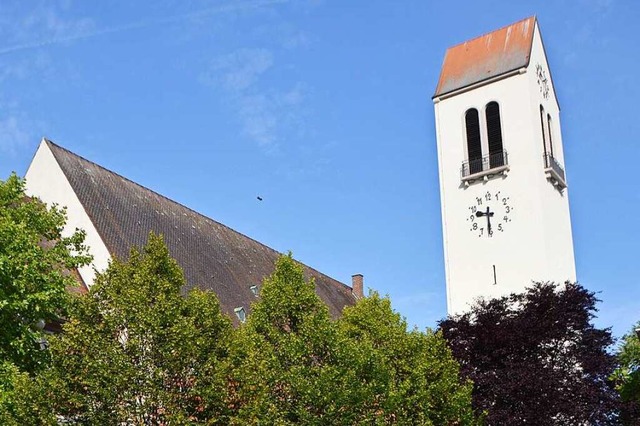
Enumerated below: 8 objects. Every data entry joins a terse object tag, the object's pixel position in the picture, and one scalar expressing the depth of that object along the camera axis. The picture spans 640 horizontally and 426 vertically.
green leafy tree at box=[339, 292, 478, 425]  20.06
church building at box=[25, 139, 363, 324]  28.95
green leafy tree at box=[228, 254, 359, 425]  17.34
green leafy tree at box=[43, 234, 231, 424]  16.38
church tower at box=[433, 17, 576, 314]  39.03
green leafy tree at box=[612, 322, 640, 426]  28.28
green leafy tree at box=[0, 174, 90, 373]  20.06
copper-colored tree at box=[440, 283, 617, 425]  27.50
